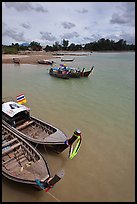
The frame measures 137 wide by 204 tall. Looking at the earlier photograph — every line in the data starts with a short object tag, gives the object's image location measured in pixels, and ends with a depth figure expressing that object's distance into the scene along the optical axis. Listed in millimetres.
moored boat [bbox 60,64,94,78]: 28141
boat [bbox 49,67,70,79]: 27572
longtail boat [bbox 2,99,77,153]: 8164
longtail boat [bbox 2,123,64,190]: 5906
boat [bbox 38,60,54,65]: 46312
